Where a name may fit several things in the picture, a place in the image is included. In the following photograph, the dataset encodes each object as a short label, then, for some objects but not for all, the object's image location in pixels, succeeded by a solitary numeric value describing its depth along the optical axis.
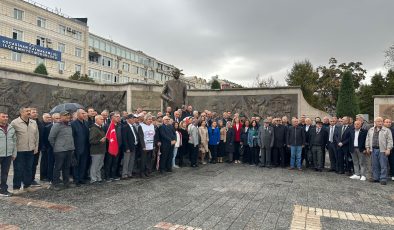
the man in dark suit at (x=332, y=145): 10.82
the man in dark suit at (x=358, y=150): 9.85
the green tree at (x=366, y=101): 31.38
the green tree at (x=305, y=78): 36.38
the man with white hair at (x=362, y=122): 10.25
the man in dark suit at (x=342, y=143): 10.38
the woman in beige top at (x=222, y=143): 12.60
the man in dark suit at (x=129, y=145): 8.71
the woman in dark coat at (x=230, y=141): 12.52
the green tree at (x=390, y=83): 29.62
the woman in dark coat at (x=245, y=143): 12.53
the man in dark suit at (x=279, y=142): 11.72
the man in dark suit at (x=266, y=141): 11.74
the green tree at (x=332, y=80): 38.18
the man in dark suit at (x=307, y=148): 11.50
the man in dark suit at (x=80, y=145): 7.82
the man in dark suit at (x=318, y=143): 11.05
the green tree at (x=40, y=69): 23.33
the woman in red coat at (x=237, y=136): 12.66
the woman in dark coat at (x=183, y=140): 11.40
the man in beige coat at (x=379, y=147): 9.16
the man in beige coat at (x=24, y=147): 7.06
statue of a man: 13.04
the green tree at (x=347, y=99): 20.17
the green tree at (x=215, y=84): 33.47
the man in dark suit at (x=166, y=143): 9.95
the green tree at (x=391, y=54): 41.97
